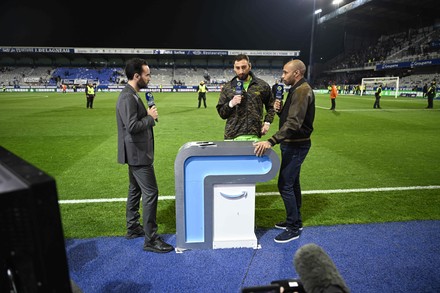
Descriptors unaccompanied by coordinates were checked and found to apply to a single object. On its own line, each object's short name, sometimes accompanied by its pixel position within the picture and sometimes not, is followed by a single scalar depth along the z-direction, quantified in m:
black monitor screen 0.88
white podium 3.55
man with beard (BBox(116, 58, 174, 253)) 3.42
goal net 38.58
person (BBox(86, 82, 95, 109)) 20.27
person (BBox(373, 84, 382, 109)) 20.60
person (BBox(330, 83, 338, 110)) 19.58
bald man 3.63
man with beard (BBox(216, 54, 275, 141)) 4.26
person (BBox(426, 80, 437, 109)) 21.35
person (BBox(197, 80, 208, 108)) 21.62
